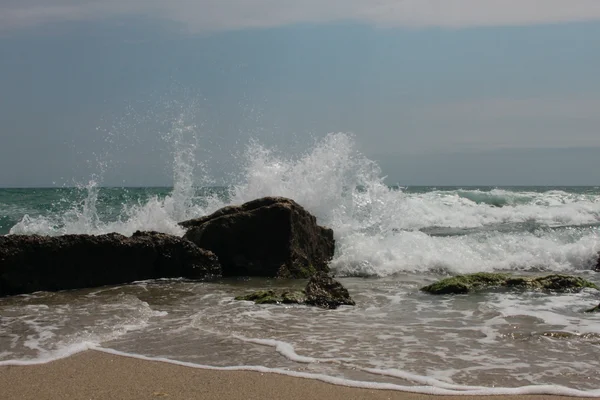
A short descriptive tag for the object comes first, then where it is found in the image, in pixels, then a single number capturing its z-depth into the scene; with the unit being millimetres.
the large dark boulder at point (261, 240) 9547
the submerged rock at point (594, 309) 6570
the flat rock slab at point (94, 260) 7809
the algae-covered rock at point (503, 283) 7973
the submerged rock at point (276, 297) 6883
